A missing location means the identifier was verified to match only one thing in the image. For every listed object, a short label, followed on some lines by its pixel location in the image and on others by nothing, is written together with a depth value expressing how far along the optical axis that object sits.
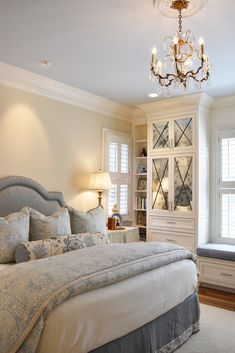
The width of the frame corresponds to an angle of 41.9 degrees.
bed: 1.70
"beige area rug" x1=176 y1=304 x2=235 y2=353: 2.68
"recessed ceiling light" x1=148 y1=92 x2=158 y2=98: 4.49
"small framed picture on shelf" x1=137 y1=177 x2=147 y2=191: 5.45
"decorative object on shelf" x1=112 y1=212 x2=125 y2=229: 4.62
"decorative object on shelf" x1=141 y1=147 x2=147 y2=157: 5.50
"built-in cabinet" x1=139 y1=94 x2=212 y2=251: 4.52
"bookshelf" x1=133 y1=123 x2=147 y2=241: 5.37
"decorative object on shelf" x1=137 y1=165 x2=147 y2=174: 5.49
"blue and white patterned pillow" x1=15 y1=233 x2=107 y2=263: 2.68
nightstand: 4.30
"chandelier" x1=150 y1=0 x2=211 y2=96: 2.25
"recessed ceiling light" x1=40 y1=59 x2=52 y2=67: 3.37
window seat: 4.15
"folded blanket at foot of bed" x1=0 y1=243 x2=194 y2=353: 1.63
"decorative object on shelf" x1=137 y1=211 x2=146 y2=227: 5.36
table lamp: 4.39
